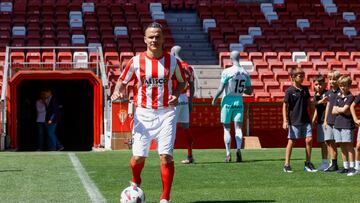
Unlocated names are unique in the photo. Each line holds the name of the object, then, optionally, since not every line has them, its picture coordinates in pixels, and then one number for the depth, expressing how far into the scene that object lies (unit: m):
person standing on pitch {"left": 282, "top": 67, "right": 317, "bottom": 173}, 14.09
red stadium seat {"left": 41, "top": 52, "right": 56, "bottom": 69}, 26.07
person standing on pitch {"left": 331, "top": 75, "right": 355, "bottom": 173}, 13.66
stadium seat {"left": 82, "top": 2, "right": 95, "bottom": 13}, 31.30
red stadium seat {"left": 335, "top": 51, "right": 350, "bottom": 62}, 29.24
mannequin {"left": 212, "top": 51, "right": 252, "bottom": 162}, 16.61
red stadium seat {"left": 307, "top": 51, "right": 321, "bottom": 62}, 29.20
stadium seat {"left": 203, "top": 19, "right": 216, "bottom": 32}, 31.35
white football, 9.24
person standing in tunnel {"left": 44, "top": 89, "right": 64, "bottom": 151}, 23.31
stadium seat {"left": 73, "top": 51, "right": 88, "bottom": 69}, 25.67
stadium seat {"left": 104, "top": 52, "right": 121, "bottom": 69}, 26.60
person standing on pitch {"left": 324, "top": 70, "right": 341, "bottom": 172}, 14.02
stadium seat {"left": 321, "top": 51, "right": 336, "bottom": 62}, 29.26
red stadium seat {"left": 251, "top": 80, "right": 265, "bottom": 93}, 26.38
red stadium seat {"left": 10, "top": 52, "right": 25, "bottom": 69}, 26.09
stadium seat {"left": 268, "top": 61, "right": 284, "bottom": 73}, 28.01
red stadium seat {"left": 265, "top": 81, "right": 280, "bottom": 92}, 26.47
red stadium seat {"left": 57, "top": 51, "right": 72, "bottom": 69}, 25.94
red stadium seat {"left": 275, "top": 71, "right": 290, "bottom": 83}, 27.25
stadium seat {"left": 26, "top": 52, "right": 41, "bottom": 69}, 26.16
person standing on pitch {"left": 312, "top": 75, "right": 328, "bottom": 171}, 14.66
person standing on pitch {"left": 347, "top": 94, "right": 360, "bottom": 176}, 13.40
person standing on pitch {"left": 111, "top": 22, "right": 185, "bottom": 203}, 9.80
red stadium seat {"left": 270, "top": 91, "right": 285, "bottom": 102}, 24.95
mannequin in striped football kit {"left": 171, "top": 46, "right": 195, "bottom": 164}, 15.79
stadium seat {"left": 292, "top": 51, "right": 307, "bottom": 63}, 28.92
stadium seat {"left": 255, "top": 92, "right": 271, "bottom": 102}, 24.80
